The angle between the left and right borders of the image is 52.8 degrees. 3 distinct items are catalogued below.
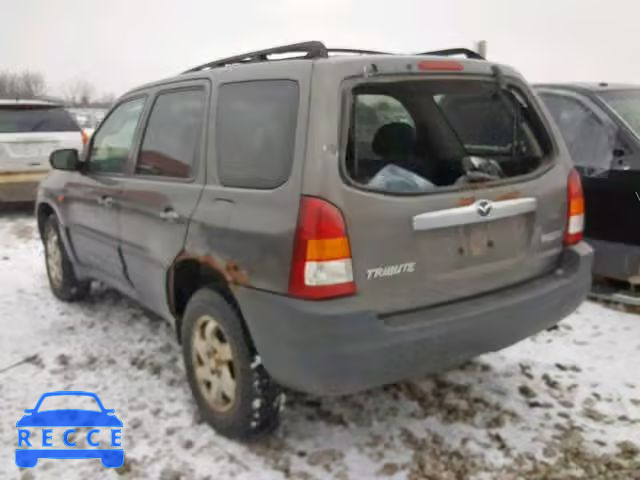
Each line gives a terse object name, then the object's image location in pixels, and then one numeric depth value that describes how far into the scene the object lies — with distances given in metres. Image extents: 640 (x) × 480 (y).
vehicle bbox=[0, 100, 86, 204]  8.43
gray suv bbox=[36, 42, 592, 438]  2.55
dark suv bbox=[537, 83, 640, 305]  4.84
